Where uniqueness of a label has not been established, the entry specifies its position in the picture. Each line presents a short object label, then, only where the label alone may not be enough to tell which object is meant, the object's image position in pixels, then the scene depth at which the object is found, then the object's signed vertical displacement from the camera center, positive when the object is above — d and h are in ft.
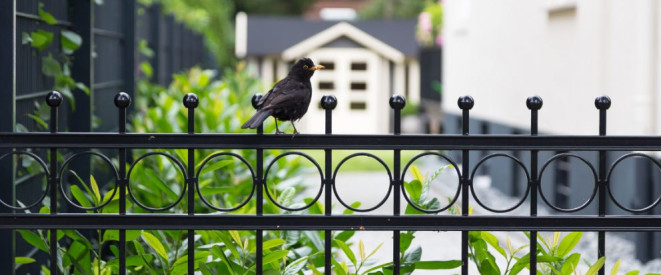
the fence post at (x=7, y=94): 23.15 +0.40
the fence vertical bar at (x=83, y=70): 33.19 +0.94
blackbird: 23.35 +0.40
